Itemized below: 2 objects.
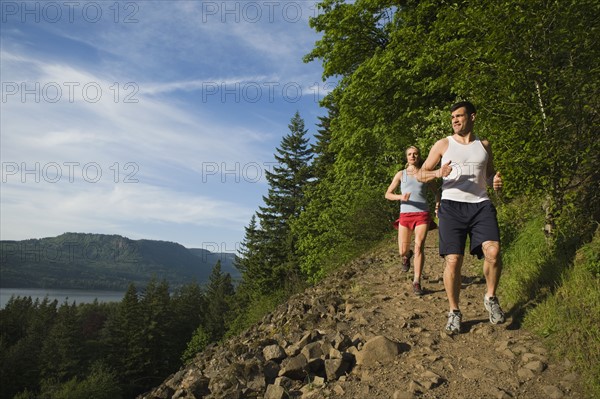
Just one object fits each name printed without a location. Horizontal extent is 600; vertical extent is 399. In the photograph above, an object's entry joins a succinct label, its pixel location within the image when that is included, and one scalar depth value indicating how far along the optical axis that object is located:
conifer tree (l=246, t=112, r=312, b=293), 38.31
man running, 4.36
